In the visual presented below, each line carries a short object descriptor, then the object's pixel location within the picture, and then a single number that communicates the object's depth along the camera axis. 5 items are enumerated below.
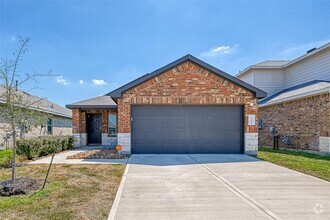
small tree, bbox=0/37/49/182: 5.49
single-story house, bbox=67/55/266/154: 10.48
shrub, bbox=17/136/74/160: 9.23
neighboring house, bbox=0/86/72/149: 14.67
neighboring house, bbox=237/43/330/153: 11.49
